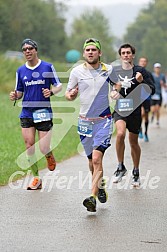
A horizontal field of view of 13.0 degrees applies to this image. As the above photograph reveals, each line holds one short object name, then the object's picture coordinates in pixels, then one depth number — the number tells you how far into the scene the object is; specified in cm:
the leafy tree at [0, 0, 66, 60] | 5699
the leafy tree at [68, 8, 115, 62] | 9506
